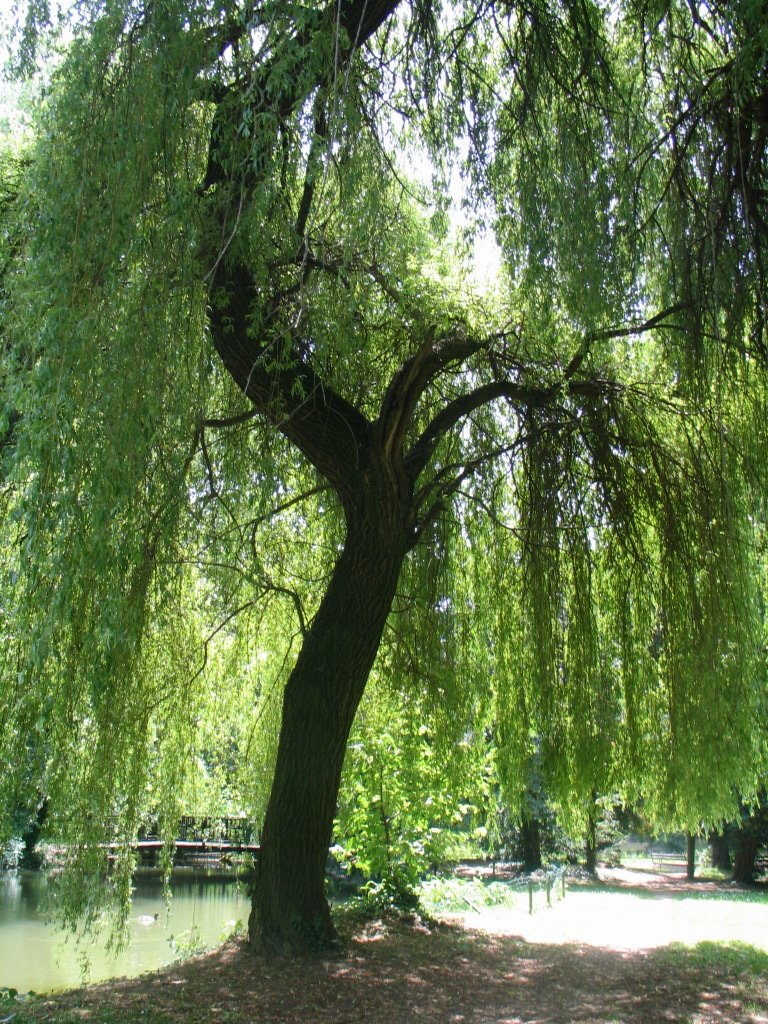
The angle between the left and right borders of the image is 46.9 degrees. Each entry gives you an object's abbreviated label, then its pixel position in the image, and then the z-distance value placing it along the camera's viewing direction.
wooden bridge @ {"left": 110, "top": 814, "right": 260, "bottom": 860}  18.30
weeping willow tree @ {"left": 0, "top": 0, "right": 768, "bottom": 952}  3.58
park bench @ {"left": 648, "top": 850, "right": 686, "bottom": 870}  24.86
